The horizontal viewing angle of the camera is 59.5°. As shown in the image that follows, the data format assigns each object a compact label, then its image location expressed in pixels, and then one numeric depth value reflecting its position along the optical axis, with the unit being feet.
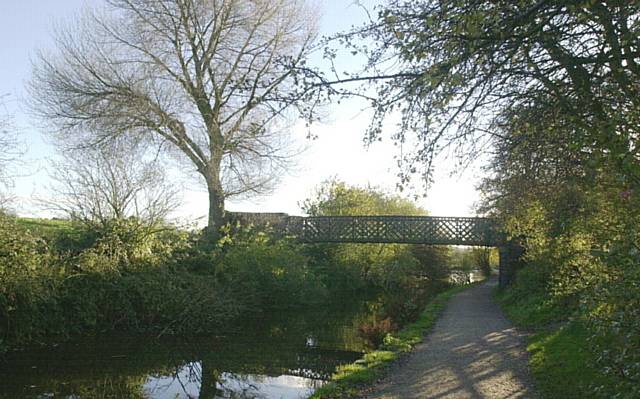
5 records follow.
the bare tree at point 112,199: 51.65
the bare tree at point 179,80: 70.59
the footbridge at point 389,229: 95.55
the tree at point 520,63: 15.11
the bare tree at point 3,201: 42.72
